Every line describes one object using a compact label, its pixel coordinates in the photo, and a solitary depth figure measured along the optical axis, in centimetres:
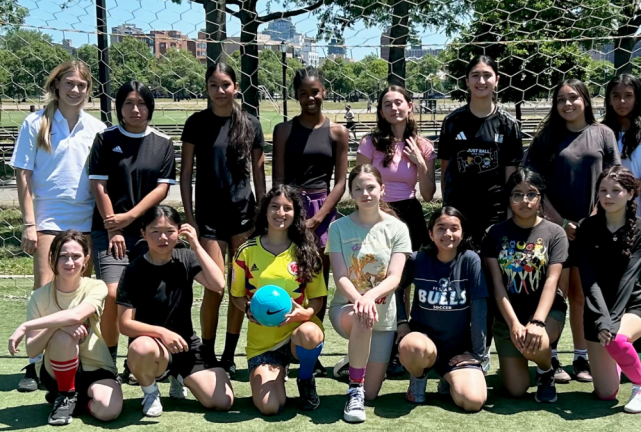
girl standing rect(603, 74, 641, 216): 359
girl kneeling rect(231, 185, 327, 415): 313
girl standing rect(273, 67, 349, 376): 362
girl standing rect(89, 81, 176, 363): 338
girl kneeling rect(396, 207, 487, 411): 317
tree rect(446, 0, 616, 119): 698
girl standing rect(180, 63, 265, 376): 354
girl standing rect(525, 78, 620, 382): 343
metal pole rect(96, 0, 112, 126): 613
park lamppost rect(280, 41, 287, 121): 643
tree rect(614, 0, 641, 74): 603
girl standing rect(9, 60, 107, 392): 343
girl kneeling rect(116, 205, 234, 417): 304
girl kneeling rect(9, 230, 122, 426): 296
